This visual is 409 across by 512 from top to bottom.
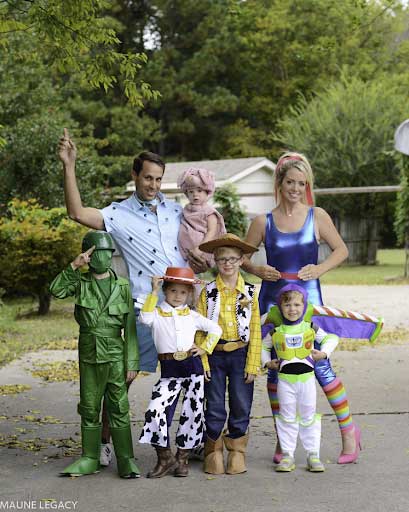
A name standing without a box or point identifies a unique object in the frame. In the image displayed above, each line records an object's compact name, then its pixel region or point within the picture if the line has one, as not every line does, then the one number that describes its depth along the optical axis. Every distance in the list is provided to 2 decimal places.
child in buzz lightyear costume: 5.46
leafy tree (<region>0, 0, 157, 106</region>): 6.96
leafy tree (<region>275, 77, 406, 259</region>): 30.00
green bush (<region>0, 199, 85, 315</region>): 13.88
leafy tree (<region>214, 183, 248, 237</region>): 19.62
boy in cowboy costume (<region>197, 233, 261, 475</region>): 5.43
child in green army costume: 5.36
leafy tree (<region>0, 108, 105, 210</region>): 18.61
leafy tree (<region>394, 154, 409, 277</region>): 22.54
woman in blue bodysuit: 5.70
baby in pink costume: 5.65
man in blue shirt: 5.62
